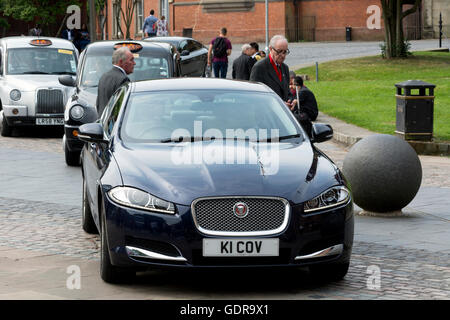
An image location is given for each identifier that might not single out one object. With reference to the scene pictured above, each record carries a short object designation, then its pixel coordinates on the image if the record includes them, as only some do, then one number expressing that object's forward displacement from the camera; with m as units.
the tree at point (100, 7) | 53.55
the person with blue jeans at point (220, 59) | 30.17
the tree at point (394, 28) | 36.53
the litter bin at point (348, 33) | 54.22
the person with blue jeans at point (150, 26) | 42.97
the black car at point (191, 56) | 27.67
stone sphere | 11.02
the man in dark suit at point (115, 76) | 11.77
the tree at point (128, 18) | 45.59
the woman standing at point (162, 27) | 42.73
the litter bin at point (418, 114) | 17.89
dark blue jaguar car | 7.06
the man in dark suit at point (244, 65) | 24.23
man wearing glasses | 12.06
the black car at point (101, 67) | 15.55
